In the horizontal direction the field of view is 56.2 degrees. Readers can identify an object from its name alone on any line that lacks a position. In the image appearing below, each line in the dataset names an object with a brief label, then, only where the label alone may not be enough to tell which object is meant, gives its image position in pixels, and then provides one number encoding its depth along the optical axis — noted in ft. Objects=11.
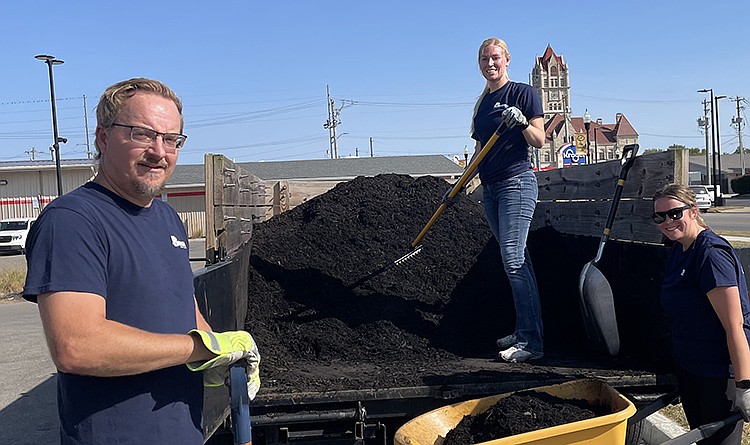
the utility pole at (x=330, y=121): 226.38
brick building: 358.02
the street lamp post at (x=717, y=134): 168.66
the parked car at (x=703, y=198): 105.52
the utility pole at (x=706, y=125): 170.71
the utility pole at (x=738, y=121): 251.60
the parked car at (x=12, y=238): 87.66
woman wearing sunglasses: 9.58
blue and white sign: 81.36
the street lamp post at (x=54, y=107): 69.66
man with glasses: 5.54
